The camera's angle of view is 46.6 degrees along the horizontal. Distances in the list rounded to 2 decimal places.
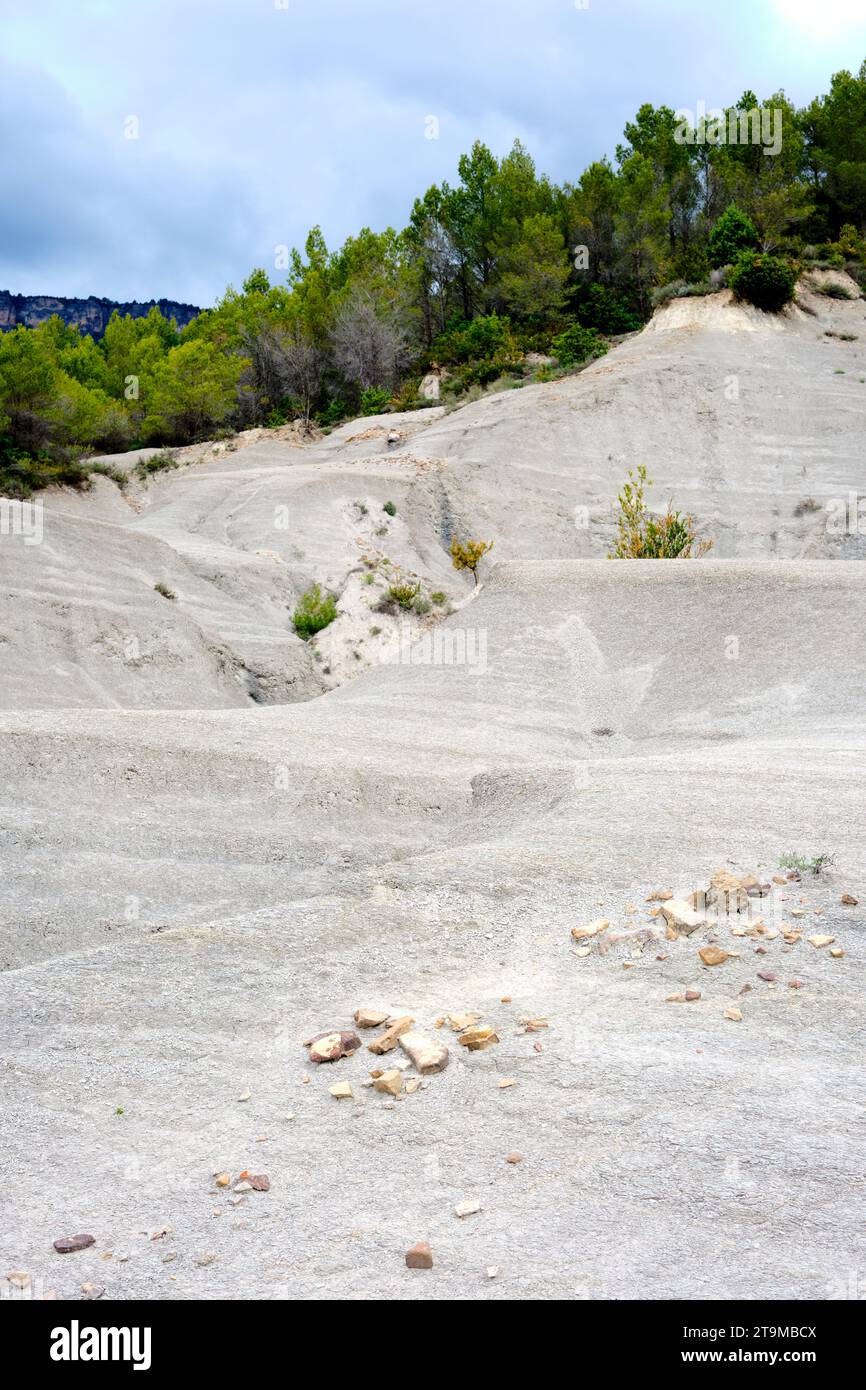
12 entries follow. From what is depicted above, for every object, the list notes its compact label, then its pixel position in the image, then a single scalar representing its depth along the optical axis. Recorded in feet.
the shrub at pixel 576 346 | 136.77
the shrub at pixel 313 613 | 78.89
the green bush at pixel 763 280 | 128.57
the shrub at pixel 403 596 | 83.20
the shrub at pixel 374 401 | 146.72
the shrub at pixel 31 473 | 104.37
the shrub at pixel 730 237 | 134.51
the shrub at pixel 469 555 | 89.92
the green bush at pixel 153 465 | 125.18
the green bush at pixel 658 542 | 75.31
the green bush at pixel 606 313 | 145.07
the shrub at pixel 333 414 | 150.49
